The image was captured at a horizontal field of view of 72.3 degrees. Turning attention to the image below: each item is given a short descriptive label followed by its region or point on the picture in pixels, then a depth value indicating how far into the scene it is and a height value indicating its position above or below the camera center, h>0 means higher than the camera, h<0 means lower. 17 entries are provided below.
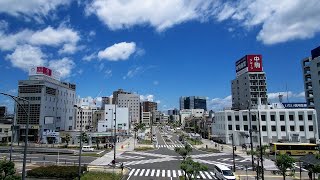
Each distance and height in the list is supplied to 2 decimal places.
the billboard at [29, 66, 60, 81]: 82.15 +16.12
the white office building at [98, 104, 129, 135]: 104.26 -3.21
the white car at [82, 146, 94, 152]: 59.61 -9.74
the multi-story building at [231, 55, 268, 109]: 89.30 +12.96
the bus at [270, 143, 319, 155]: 50.51 -8.52
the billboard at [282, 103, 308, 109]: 70.52 +1.95
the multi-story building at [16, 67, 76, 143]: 79.77 +3.57
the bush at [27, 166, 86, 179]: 31.14 -8.45
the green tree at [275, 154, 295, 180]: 27.02 -6.25
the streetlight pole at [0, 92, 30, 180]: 13.67 -1.42
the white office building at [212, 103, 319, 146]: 67.47 -4.22
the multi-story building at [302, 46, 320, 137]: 73.05 +11.33
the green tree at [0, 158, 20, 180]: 20.50 -4.98
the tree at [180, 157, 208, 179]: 24.92 -6.29
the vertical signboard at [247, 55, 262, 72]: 89.01 +19.69
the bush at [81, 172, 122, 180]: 29.23 -8.66
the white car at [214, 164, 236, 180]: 28.90 -8.39
